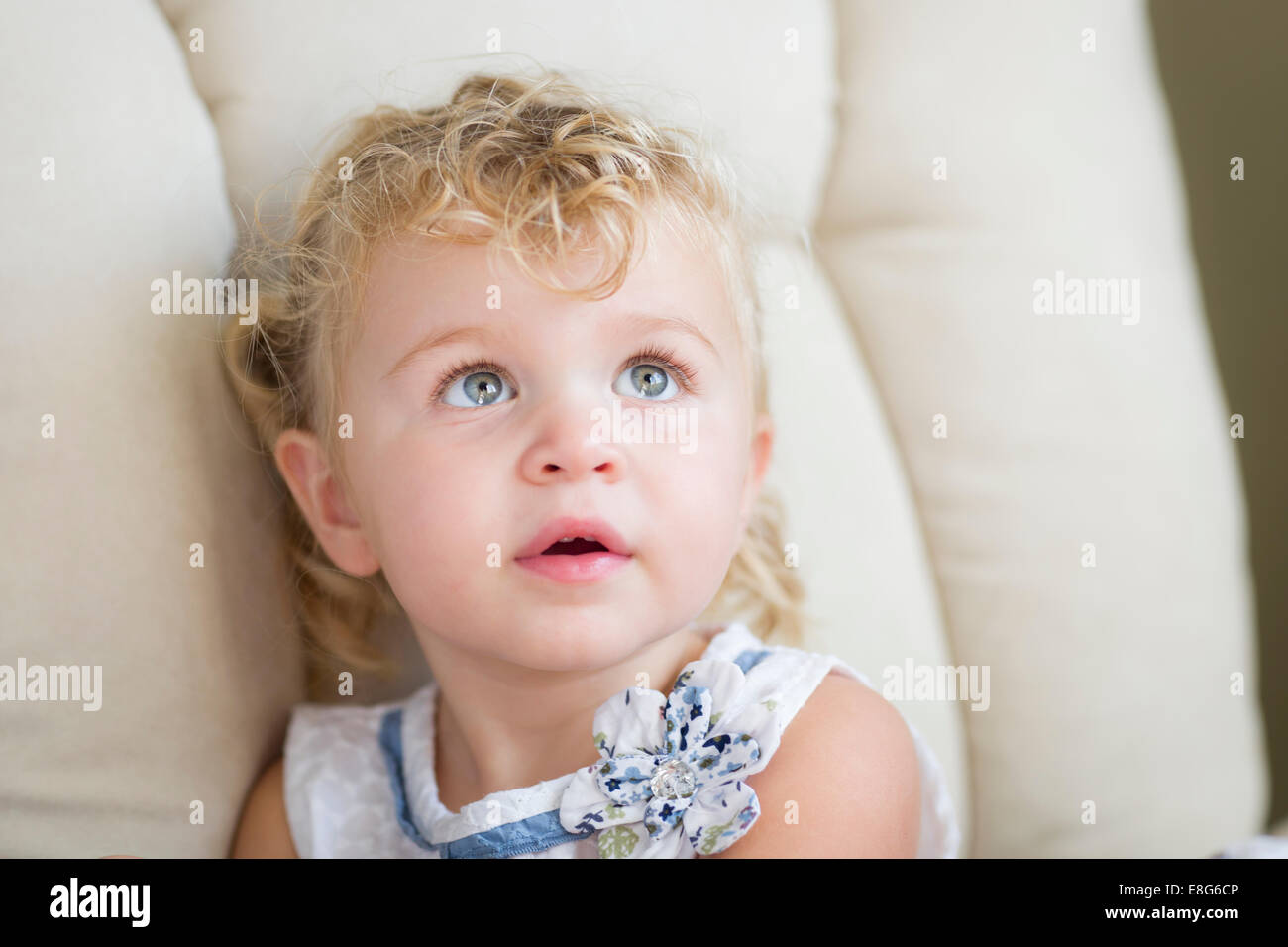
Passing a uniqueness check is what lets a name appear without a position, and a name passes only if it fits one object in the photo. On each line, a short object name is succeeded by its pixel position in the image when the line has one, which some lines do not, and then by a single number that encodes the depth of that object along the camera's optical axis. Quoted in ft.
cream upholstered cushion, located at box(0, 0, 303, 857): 2.59
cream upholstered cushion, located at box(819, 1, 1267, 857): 3.14
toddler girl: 2.35
